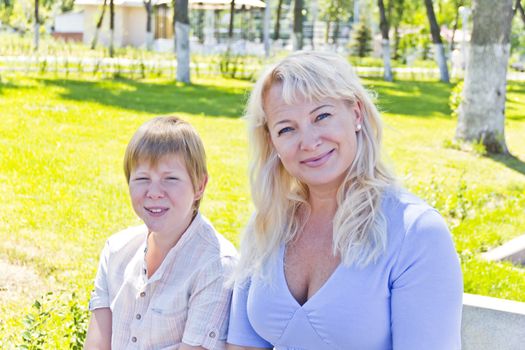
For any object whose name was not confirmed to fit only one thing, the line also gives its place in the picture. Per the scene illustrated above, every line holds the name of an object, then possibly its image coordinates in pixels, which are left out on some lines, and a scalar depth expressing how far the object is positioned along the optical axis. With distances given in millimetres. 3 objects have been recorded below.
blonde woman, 2418
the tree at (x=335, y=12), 44312
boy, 2957
